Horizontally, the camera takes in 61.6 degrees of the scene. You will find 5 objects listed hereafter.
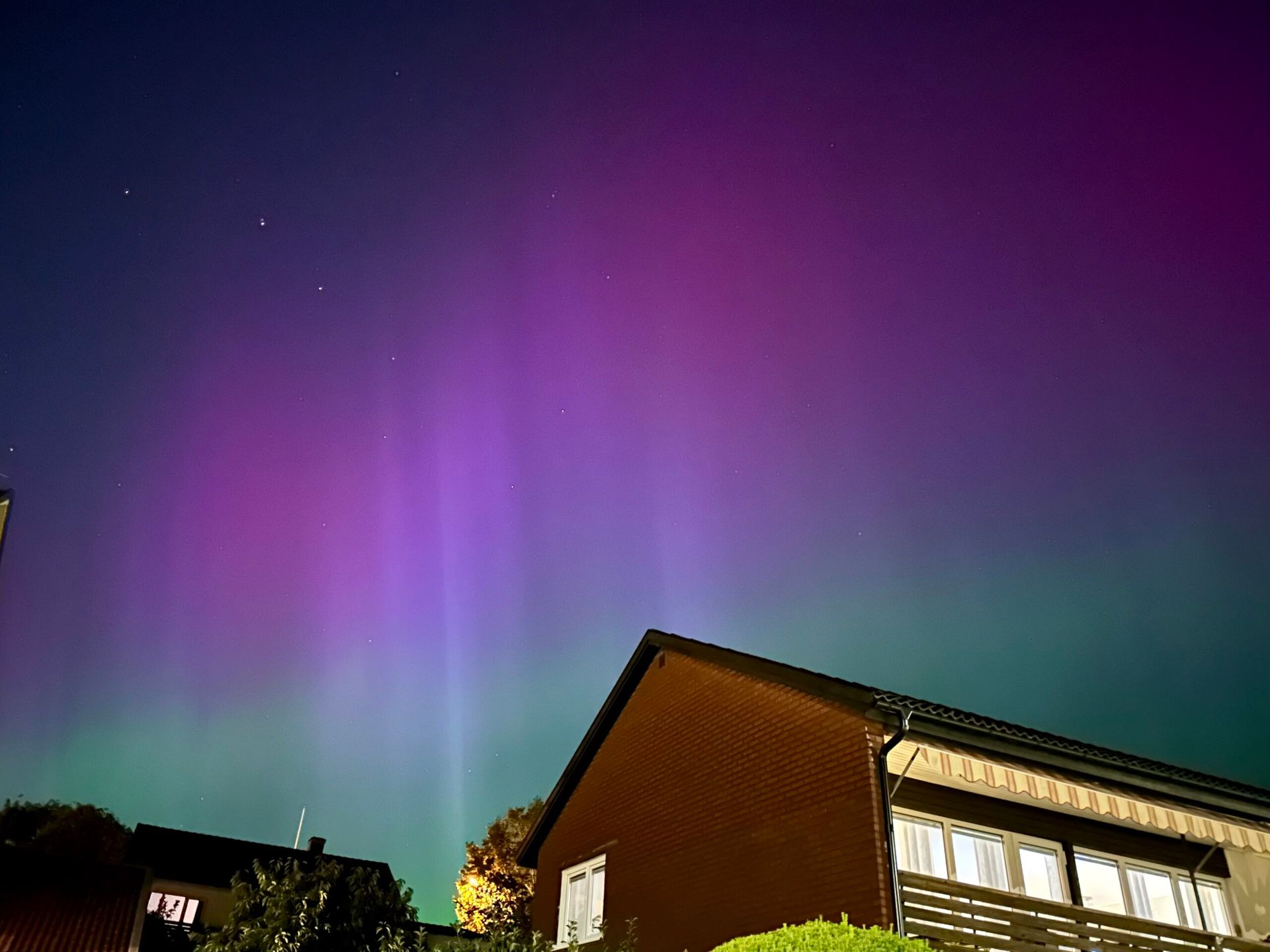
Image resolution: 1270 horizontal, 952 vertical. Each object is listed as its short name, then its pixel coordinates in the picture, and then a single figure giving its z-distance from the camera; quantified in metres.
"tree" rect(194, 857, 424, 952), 12.66
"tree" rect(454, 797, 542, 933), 57.12
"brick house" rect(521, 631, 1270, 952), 15.38
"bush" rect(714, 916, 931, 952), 12.53
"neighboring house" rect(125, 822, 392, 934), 44.41
